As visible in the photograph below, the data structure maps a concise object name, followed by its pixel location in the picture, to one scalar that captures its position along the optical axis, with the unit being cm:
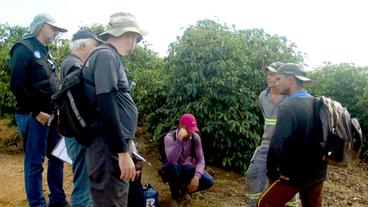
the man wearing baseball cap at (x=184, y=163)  515
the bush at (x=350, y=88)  883
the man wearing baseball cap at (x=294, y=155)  374
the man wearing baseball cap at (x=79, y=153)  364
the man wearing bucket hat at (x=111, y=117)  277
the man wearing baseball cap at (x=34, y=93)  418
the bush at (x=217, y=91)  635
